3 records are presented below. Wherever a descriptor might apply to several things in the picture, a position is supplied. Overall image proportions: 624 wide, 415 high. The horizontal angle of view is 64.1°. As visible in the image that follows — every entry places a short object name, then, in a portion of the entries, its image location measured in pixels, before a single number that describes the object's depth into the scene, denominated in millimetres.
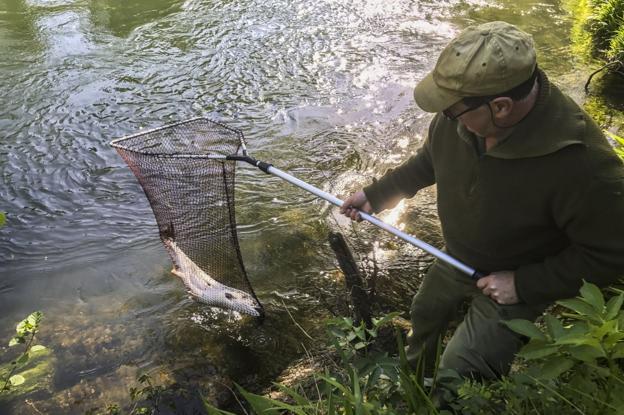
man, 2057
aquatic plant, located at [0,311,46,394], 2778
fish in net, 3637
